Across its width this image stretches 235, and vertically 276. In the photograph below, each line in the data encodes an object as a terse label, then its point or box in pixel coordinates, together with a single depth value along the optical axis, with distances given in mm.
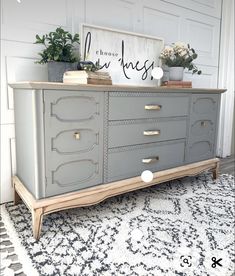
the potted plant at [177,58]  2160
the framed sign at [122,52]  1921
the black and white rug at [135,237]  1178
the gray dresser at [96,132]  1378
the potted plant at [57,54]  1657
